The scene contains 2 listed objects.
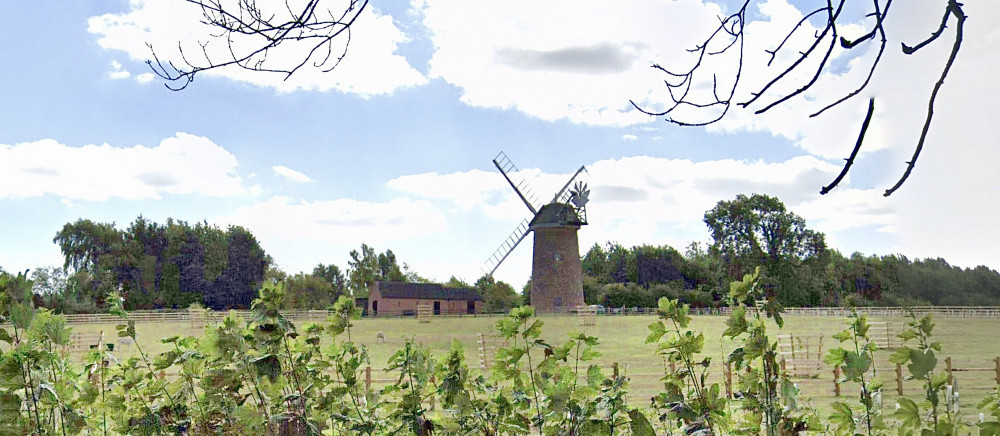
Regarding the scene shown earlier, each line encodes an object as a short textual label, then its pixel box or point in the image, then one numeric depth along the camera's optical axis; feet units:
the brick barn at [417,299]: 188.65
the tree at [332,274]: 206.39
